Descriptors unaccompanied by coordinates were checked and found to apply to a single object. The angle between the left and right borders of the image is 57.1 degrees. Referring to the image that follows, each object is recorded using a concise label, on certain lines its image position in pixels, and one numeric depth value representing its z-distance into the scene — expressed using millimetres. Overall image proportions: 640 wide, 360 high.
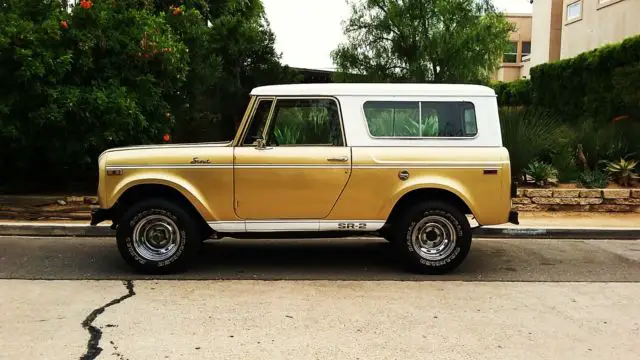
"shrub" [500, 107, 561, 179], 10500
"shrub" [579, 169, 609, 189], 10578
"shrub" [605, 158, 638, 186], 10766
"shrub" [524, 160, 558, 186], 10414
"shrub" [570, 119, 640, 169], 11328
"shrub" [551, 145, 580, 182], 10805
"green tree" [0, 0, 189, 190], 9109
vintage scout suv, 6172
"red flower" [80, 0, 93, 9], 9352
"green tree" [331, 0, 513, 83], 24469
